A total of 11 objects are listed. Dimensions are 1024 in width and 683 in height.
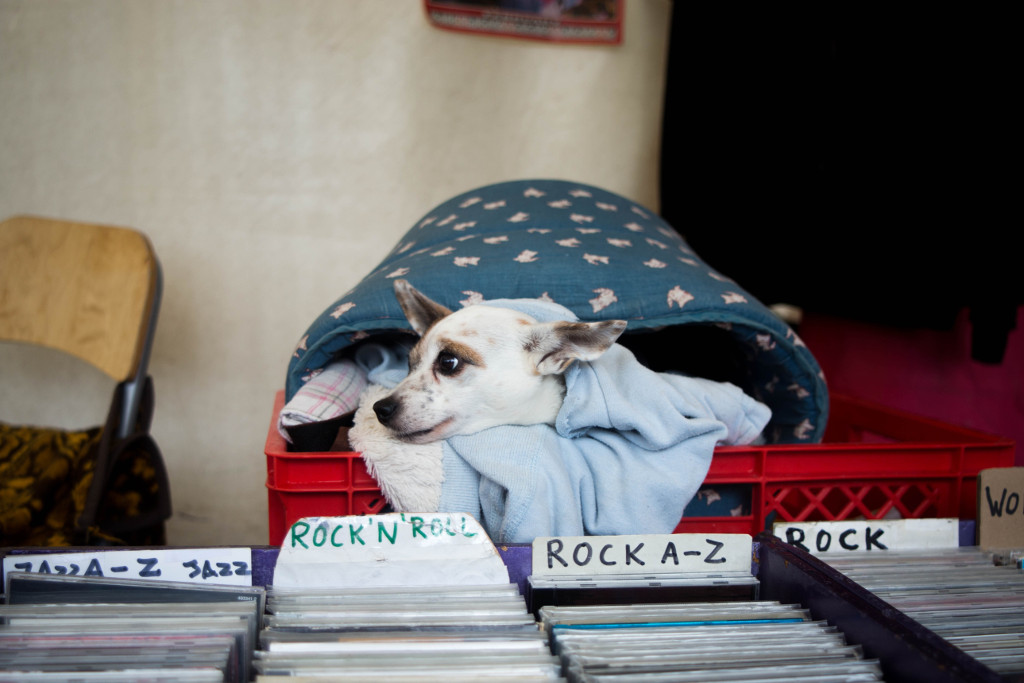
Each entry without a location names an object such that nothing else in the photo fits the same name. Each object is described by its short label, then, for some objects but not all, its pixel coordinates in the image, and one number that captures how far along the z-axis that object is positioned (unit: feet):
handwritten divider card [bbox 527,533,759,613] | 1.86
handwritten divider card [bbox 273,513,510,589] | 1.83
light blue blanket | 2.35
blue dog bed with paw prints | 2.89
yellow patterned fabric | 3.72
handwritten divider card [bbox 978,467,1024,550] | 2.34
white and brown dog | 2.51
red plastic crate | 2.51
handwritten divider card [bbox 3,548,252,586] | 1.80
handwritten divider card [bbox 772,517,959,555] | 2.26
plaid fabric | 2.66
